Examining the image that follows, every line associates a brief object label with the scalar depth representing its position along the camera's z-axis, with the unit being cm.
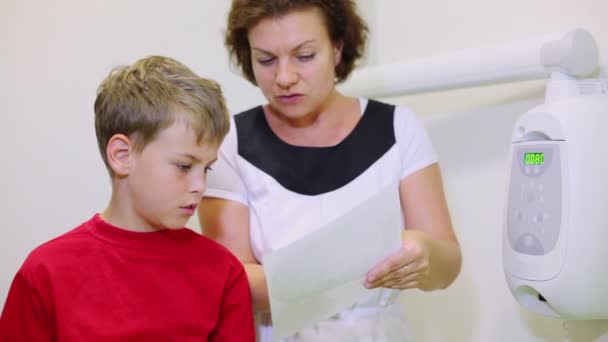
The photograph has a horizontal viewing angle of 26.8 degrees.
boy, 154
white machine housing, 168
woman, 176
